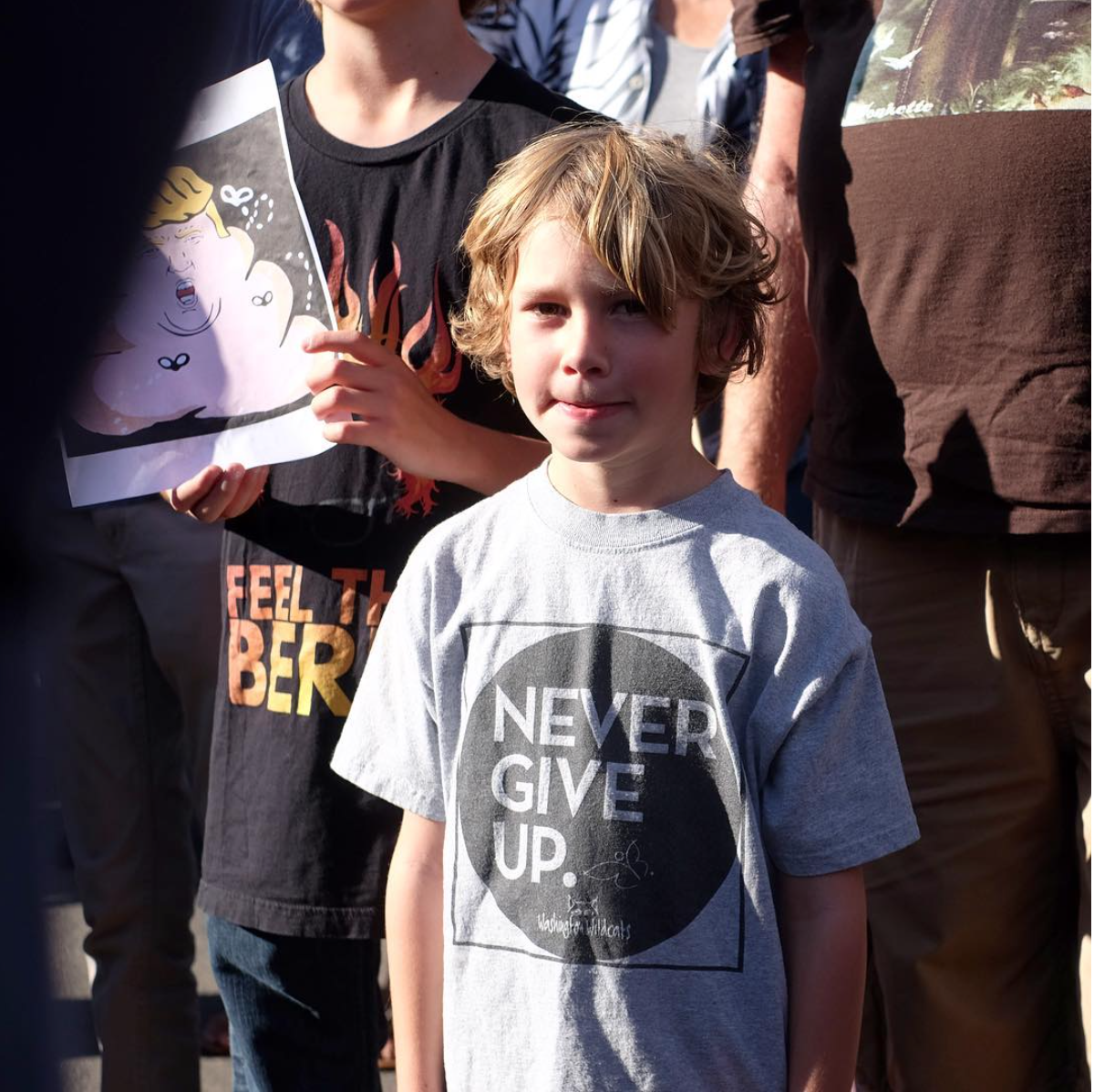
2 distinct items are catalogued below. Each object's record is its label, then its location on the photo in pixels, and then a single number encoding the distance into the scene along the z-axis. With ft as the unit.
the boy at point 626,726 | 4.85
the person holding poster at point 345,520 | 6.22
